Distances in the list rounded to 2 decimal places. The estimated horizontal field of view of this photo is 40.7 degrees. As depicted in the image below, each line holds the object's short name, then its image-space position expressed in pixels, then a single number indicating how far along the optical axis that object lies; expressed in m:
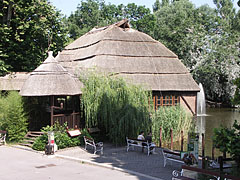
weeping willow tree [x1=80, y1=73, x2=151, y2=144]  17.20
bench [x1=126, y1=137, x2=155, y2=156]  15.13
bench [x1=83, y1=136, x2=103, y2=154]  15.39
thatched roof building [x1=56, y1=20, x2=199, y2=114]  25.64
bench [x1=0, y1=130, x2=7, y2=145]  17.98
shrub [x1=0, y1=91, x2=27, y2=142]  17.73
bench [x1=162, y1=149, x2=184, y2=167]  12.21
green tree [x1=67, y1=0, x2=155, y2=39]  56.59
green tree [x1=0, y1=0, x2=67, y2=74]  27.16
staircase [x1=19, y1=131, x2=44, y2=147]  17.50
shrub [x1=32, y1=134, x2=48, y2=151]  16.28
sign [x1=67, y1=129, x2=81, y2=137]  17.11
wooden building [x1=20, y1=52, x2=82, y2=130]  17.36
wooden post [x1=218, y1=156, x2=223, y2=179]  9.73
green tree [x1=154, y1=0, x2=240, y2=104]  41.47
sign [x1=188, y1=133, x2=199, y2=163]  11.67
